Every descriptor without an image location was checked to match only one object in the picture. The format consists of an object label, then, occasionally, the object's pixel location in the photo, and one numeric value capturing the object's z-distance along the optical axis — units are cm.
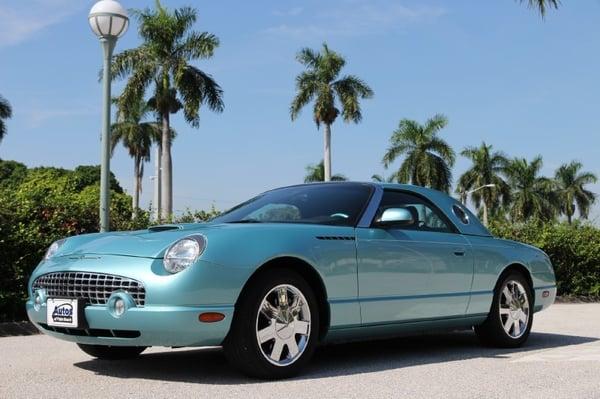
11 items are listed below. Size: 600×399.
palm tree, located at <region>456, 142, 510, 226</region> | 7806
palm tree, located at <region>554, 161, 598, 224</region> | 9562
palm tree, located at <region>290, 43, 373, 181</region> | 4625
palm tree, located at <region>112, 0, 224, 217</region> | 4044
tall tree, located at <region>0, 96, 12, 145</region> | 5943
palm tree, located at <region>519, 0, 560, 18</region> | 1972
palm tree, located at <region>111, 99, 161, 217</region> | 6481
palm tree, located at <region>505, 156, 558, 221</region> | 8488
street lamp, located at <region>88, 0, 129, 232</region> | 954
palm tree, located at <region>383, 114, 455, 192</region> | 6191
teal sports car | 476
